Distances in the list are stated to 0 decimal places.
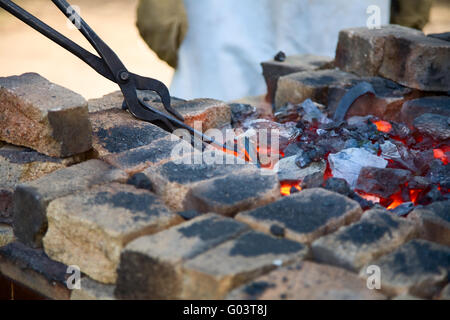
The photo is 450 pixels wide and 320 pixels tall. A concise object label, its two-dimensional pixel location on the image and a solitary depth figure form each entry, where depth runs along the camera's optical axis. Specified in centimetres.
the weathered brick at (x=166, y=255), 189
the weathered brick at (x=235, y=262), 180
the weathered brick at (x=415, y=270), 183
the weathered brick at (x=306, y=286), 176
